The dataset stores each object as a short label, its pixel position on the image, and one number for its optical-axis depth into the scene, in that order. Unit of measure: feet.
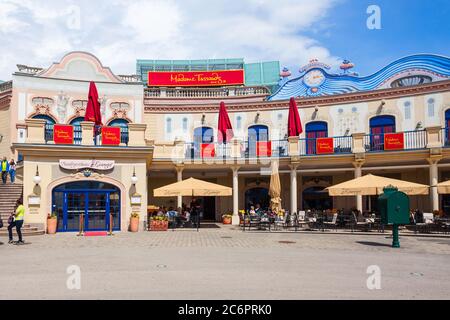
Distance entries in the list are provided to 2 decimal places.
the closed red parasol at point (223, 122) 80.28
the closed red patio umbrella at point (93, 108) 70.59
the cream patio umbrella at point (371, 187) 56.03
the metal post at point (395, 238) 43.09
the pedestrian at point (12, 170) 73.10
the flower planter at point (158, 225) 63.10
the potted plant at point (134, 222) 61.77
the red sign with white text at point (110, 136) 62.69
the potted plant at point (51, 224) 58.80
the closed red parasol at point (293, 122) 75.31
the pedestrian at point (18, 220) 47.14
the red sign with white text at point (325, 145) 73.72
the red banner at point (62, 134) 60.70
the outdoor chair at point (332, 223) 61.11
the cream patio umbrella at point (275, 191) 68.74
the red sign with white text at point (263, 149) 77.41
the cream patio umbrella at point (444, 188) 56.32
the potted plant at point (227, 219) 78.02
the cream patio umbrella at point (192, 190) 63.46
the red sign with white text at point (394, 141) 69.72
